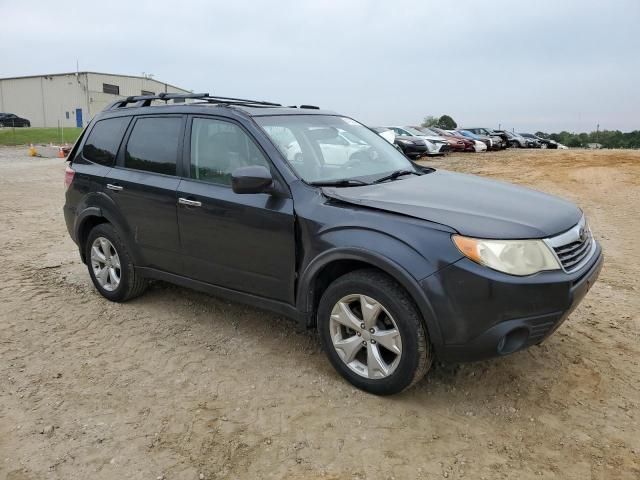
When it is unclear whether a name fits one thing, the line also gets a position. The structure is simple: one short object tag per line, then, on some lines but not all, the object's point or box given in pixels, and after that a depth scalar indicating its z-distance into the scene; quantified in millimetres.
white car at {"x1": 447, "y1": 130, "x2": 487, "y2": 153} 28505
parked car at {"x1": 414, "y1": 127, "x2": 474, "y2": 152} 26969
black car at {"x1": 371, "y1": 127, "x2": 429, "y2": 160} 21219
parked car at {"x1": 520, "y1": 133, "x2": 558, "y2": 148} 38706
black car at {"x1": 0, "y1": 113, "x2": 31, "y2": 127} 48344
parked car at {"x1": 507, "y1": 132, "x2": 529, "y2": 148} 35400
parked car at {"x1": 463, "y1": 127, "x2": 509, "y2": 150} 31812
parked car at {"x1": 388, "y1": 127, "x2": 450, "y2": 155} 22797
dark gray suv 2854
